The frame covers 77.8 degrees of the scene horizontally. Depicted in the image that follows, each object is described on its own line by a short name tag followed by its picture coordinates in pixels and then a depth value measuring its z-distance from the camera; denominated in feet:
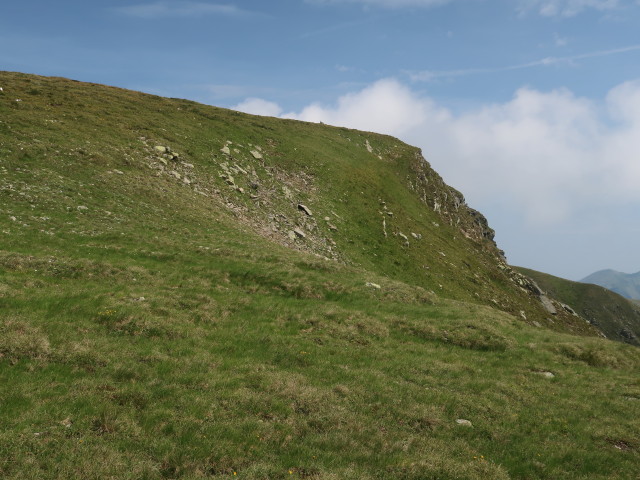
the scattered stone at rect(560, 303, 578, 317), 286.09
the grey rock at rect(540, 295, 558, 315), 248.22
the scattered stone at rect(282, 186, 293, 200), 179.52
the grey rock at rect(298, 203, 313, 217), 174.91
